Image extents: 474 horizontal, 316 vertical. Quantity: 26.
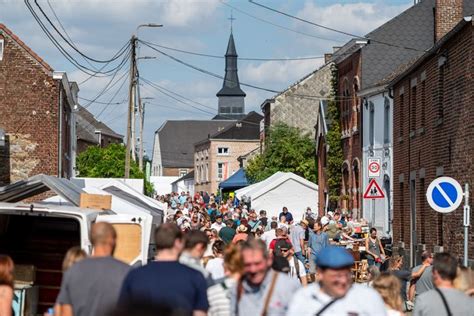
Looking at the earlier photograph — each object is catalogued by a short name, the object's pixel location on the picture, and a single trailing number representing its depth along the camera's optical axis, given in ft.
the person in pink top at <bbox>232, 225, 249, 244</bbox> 60.75
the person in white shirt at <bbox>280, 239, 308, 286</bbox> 61.36
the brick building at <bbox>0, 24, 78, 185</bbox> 128.57
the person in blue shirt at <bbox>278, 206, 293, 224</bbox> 121.90
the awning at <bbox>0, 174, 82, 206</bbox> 57.41
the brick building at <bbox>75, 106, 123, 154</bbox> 237.86
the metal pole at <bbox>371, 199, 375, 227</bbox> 126.41
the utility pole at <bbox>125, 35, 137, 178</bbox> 129.29
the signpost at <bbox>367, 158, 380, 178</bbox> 92.26
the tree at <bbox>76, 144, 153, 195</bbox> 161.79
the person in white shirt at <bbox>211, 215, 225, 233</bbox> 88.87
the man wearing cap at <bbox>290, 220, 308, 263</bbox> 83.46
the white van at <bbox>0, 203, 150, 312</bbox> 42.79
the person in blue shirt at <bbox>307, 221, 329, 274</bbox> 78.95
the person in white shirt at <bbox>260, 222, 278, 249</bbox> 75.15
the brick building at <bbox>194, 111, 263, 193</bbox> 347.56
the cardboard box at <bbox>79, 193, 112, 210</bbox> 51.19
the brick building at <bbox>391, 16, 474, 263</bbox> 76.89
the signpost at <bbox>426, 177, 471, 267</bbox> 56.70
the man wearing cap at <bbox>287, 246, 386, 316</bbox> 25.44
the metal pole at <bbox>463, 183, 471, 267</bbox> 55.47
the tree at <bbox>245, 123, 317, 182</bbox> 195.42
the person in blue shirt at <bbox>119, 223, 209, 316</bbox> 25.84
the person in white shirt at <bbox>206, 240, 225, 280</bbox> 44.70
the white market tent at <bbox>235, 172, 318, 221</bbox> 167.32
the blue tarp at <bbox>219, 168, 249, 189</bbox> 217.05
